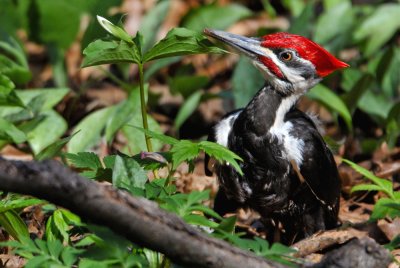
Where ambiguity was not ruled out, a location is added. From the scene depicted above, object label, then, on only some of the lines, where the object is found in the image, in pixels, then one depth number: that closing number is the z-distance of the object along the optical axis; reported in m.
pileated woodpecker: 9.61
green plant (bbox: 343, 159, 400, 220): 7.58
